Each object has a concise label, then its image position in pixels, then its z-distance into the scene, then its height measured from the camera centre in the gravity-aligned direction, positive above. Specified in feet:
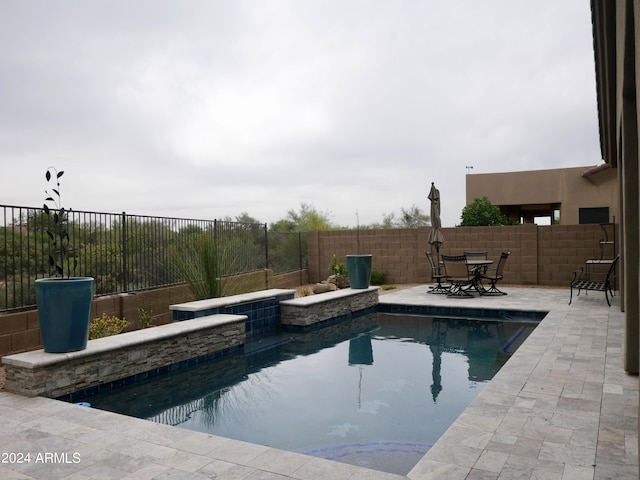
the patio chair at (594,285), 24.77 -2.62
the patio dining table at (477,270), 30.91 -2.05
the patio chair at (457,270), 30.58 -1.89
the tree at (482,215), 62.39 +3.51
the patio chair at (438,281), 34.17 -2.89
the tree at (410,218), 93.50 +4.90
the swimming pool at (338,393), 11.04 -4.61
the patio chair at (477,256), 36.38 -1.25
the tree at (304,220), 67.05 +3.70
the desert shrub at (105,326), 19.04 -3.35
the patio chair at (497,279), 32.40 -2.71
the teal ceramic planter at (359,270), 30.12 -1.71
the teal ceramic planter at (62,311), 13.37 -1.77
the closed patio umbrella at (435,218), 34.53 +1.75
